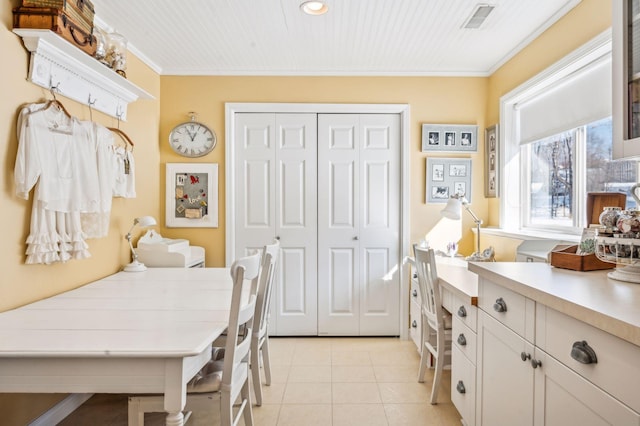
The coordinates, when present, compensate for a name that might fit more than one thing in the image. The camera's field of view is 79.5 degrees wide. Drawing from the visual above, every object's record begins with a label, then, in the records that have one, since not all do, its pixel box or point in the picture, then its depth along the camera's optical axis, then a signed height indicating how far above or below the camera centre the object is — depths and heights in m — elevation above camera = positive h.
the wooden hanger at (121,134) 2.69 +0.56
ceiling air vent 2.39 +1.28
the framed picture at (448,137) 3.49 +0.69
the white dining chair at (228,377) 1.46 -0.71
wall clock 3.47 +0.66
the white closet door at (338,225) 3.54 -0.12
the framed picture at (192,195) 3.48 +0.15
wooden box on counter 1.51 -0.19
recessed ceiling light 2.35 +1.28
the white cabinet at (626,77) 1.36 +0.50
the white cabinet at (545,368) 0.92 -0.46
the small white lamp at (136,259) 2.69 -0.35
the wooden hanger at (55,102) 2.02 +0.57
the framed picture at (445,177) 3.50 +0.33
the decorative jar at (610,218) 1.35 -0.01
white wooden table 1.28 -0.46
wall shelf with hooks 1.89 +0.79
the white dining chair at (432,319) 2.35 -0.68
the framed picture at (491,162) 3.32 +0.45
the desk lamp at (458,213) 2.98 +0.00
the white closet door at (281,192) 3.54 +0.18
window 2.15 +0.46
